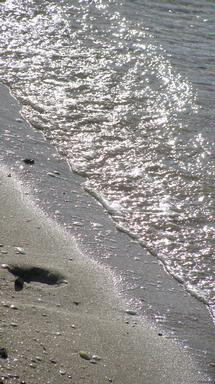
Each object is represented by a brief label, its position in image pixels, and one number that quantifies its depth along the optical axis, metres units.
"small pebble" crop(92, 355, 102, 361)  5.72
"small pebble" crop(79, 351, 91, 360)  5.68
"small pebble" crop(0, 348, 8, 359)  5.22
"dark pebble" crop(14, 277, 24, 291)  6.32
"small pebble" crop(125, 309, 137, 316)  6.67
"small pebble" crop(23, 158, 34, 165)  9.33
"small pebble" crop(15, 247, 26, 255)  6.95
